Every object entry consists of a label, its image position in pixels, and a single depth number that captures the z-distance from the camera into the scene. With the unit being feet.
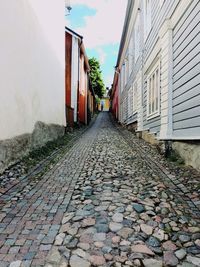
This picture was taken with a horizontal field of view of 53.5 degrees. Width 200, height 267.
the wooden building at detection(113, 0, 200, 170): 10.89
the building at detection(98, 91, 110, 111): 149.17
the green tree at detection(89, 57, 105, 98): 85.55
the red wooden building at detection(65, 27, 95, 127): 33.03
